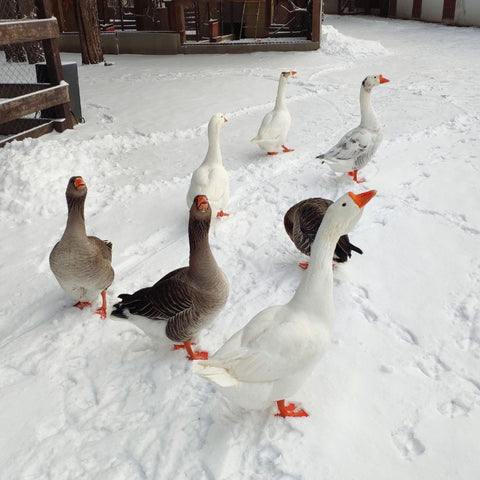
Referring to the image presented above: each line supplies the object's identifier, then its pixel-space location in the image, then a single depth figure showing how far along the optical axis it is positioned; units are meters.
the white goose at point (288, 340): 2.16
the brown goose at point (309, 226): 3.55
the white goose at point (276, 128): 6.00
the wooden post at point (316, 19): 13.52
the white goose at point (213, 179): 4.33
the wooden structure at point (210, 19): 15.47
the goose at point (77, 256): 3.12
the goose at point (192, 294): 2.74
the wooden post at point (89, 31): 12.55
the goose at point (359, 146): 5.00
